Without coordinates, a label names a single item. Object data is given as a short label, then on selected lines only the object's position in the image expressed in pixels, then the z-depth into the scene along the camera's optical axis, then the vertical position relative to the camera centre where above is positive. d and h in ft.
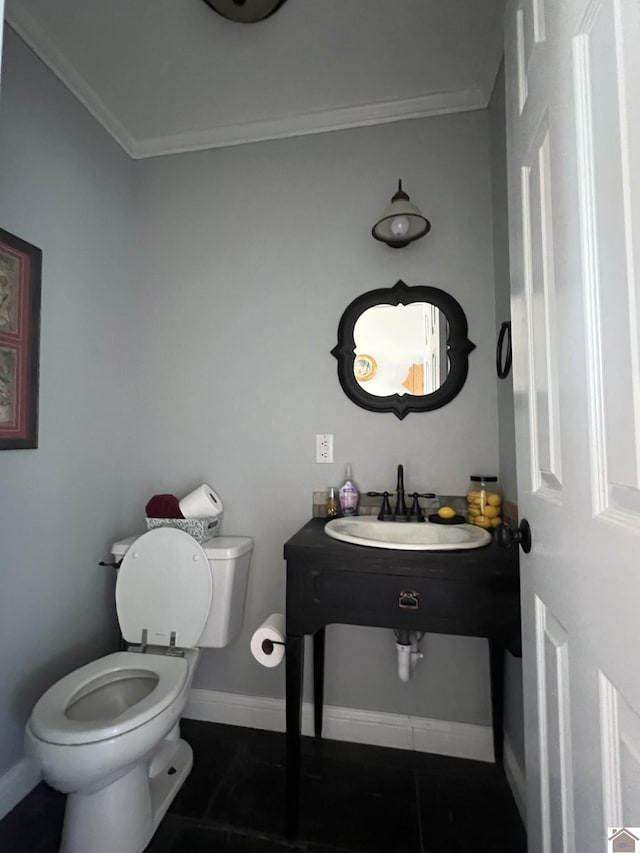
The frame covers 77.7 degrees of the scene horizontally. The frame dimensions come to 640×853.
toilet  3.33 -2.44
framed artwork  4.24 +1.15
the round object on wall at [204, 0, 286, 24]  4.17 +4.62
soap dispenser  5.11 -0.74
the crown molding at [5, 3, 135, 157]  4.44 +4.68
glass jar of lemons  4.53 -0.73
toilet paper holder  4.35 -2.23
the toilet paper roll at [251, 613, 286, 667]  4.30 -2.21
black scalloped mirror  5.17 +1.22
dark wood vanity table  3.60 -1.44
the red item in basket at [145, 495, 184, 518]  5.13 -0.84
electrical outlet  5.43 -0.08
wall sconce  4.82 +2.72
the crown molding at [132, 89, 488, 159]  5.27 +4.53
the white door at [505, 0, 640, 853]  1.45 +0.13
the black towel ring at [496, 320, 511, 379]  4.37 +0.95
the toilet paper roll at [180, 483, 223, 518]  5.17 -0.81
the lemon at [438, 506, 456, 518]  4.70 -0.85
